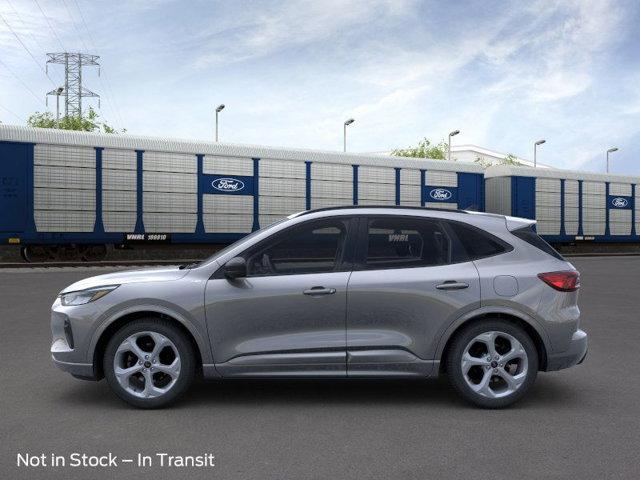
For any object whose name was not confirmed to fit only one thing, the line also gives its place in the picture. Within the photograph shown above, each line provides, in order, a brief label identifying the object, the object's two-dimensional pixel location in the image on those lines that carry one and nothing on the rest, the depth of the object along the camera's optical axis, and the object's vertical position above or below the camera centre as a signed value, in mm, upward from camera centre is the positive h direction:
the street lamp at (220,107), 39288 +7653
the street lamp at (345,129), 47656 +7981
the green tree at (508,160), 77350 +9533
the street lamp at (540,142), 57944 +8381
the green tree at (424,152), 72625 +9486
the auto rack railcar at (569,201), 28141 +1644
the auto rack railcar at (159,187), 19578 +1624
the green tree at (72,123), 55625 +9683
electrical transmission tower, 67250 +16249
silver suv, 4859 -633
